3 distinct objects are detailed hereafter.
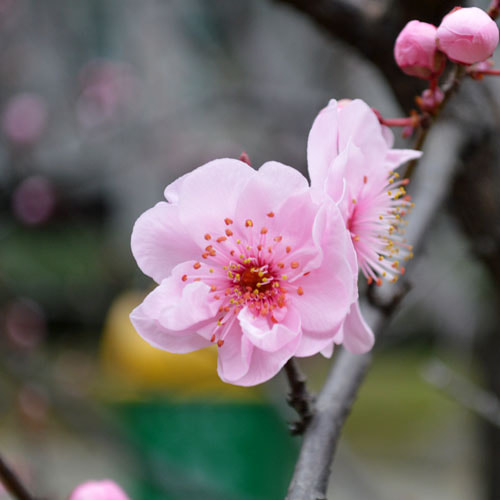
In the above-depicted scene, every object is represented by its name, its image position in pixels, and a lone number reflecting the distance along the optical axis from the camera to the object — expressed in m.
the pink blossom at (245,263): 0.31
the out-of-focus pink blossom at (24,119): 1.43
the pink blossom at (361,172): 0.31
